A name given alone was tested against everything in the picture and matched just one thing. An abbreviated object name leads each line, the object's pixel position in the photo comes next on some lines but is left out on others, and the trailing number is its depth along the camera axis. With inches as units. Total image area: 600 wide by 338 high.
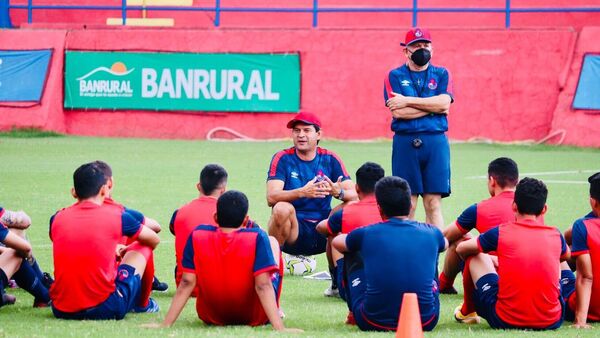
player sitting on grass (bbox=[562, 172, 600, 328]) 598.9
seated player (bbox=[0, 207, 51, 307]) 630.5
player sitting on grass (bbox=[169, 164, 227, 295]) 679.7
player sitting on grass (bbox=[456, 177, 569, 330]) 582.2
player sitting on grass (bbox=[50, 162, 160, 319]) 598.5
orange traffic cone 485.1
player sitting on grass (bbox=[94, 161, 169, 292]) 614.2
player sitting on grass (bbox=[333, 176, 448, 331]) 569.3
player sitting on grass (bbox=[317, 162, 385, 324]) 661.9
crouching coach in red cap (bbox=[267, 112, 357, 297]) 788.0
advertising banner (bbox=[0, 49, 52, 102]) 2123.5
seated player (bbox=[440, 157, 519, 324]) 660.1
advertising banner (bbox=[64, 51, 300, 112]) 2121.1
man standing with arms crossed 853.2
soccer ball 824.9
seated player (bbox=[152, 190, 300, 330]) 577.0
